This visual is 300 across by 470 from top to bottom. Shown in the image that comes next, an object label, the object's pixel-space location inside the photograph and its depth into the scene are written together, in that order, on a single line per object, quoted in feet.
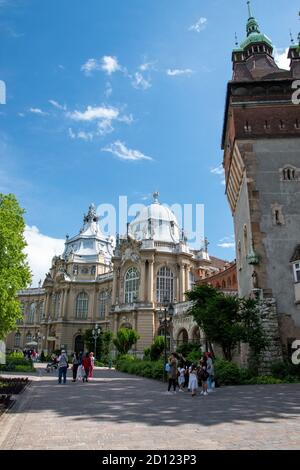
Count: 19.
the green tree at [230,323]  69.15
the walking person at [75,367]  74.84
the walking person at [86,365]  74.23
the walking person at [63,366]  68.41
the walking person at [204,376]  49.88
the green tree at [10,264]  71.97
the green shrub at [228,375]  62.80
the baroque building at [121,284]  172.76
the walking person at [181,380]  58.97
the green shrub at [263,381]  62.59
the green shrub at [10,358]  115.10
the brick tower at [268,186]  73.77
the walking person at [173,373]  54.13
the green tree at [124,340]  141.90
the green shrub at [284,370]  66.33
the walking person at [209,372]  53.47
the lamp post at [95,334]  146.61
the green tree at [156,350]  123.82
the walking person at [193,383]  49.49
